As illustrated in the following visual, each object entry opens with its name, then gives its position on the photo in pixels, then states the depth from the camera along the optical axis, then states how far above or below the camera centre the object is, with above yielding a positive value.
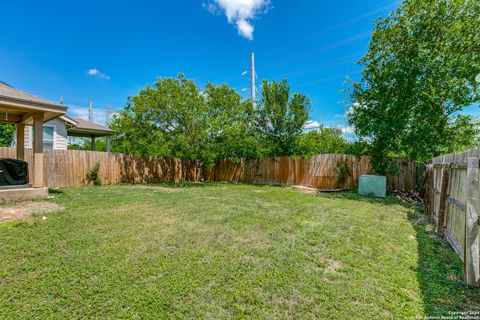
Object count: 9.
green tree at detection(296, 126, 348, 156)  12.09 +0.70
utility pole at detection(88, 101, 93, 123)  25.84 +5.15
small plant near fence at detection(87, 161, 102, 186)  10.55 -0.94
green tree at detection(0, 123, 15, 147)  13.69 +1.16
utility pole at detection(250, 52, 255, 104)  14.70 +5.32
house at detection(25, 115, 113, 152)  11.48 +1.25
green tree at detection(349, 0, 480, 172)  7.89 +3.03
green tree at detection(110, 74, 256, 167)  11.50 +1.67
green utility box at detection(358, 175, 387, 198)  8.70 -1.05
